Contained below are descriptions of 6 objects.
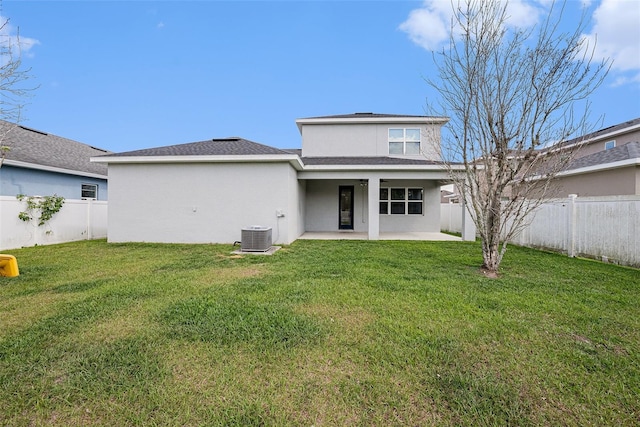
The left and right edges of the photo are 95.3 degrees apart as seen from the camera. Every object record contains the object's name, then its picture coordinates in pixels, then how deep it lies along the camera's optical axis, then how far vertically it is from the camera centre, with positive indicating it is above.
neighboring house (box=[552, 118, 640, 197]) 8.99 +1.40
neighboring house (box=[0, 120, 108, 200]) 10.50 +1.65
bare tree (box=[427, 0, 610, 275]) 5.60 +2.32
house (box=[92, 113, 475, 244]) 9.90 +0.87
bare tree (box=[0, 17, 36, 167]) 5.84 +2.70
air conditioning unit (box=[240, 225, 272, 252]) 8.36 -0.82
